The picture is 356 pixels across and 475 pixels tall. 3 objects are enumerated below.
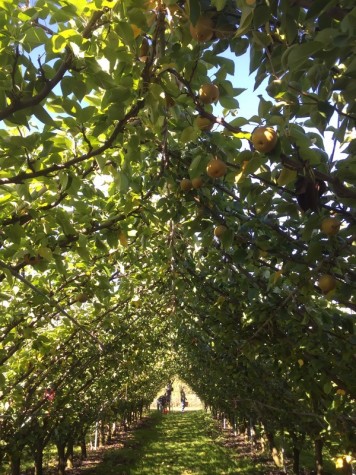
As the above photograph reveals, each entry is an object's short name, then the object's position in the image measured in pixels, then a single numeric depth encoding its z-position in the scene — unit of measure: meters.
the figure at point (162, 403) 35.38
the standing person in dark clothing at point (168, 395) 38.97
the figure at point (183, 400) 38.06
